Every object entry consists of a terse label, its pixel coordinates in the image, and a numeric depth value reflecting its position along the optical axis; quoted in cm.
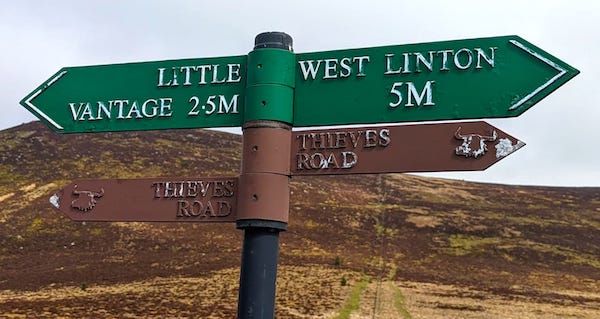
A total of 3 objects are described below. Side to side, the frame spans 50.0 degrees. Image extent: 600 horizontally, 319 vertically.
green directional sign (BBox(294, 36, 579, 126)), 439
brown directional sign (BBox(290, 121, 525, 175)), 439
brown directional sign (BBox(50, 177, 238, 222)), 474
